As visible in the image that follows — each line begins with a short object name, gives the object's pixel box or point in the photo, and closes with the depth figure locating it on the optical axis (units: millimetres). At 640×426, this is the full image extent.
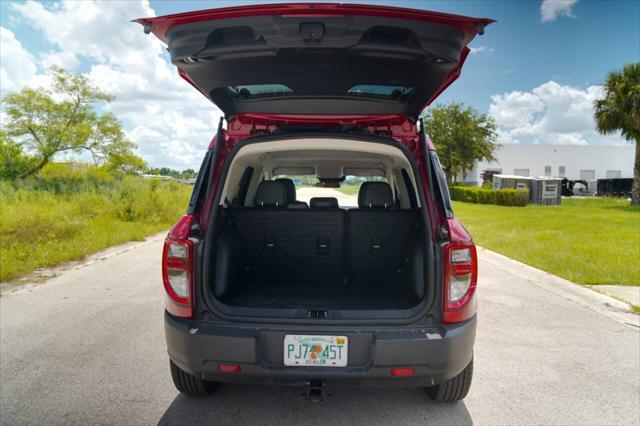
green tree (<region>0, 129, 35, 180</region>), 22200
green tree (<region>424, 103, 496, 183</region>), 36562
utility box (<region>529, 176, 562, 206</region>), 26469
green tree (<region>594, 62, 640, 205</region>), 22625
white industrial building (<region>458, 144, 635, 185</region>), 51406
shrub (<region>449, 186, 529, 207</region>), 23812
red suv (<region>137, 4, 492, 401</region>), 2080
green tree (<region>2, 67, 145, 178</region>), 23656
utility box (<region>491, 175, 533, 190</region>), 28631
